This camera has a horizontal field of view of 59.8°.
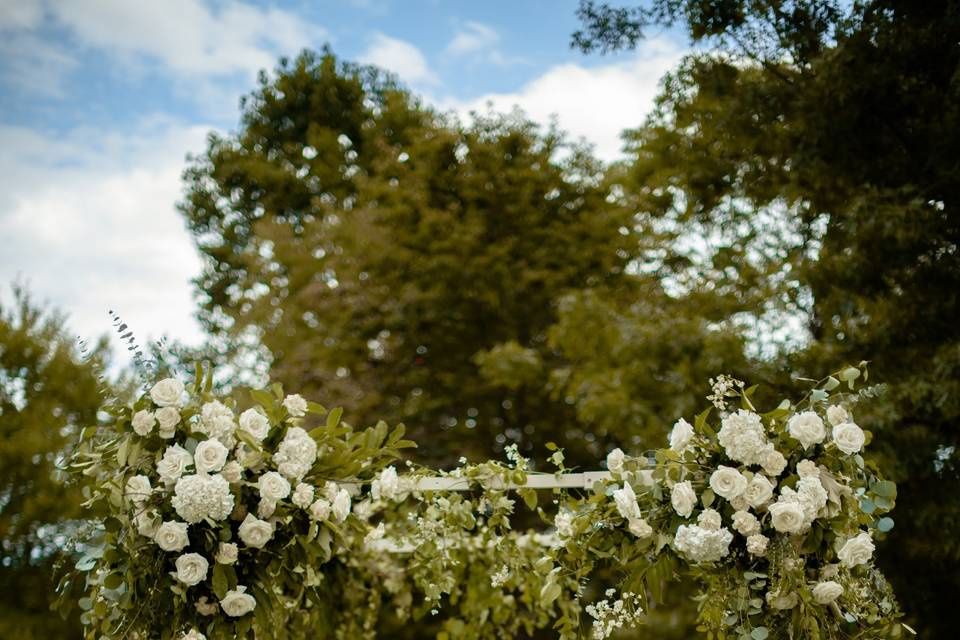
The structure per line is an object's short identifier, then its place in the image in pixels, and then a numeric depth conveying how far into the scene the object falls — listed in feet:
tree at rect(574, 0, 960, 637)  16.51
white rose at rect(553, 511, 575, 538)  8.80
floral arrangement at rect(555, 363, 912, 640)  7.68
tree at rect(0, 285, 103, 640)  22.94
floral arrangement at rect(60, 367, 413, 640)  8.26
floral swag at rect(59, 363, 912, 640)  7.82
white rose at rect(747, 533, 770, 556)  7.70
